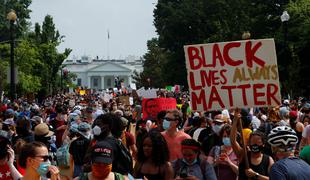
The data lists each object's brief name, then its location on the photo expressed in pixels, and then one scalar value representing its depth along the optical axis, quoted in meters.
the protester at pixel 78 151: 9.73
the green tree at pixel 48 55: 66.19
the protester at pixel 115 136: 8.30
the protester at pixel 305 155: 7.34
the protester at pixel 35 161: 5.97
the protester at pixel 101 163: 6.11
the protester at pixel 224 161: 8.77
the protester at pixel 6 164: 7.24
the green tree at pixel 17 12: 88.94
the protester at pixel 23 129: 11.05
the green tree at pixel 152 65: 111.65
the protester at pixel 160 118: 11.95
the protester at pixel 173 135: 9.40
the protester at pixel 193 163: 7.68
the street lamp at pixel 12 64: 26.03
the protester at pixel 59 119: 16.47
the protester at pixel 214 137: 10.08
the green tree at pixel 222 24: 49.41
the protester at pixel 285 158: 6.27
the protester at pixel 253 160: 7.81
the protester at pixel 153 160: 7.53
